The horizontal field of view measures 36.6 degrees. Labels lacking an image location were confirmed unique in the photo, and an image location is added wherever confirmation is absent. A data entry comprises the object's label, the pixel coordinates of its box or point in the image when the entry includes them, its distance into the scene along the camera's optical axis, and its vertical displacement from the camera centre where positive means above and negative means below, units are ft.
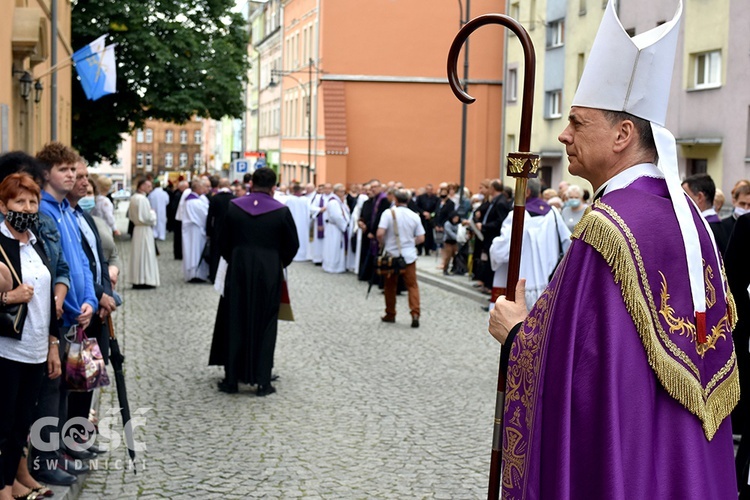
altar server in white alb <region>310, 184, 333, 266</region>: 83.71 -6.53
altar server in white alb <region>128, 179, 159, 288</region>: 61.41 -6.34
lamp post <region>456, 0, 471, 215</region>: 73.97 -0.53
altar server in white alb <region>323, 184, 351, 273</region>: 78.64 -7.03
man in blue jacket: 20.94 -2.46
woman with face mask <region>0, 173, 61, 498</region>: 18.03 -3.11
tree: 123.34 +7.18
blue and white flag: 68.69 +3.78
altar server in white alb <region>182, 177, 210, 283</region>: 66.69 -5.96
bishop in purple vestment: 10.22 -1.73
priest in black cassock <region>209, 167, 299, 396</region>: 32.17 -4.02
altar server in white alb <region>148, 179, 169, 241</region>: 108.78 -7.46
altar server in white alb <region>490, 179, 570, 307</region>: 37.91 -3.49
